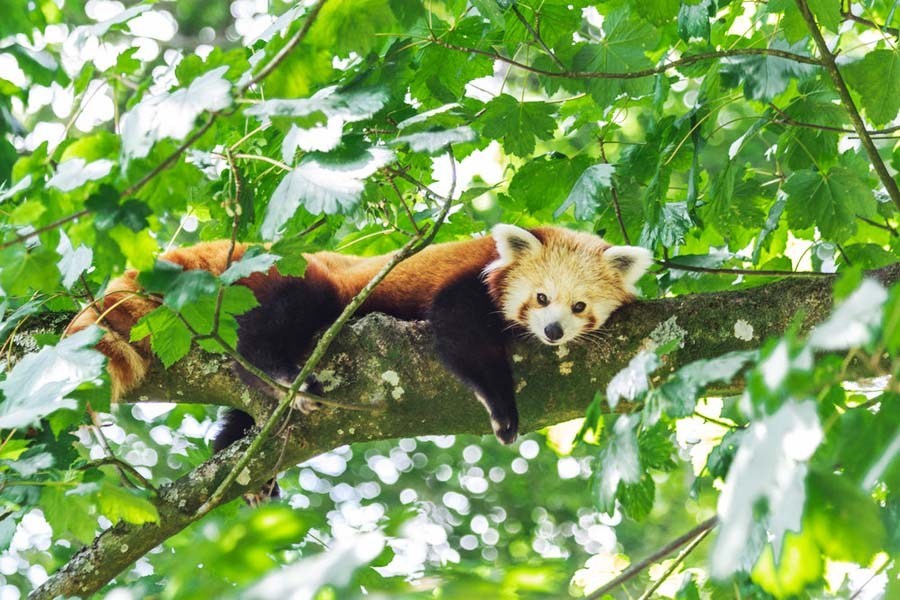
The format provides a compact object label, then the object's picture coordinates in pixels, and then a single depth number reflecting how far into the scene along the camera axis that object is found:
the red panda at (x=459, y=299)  7.61
